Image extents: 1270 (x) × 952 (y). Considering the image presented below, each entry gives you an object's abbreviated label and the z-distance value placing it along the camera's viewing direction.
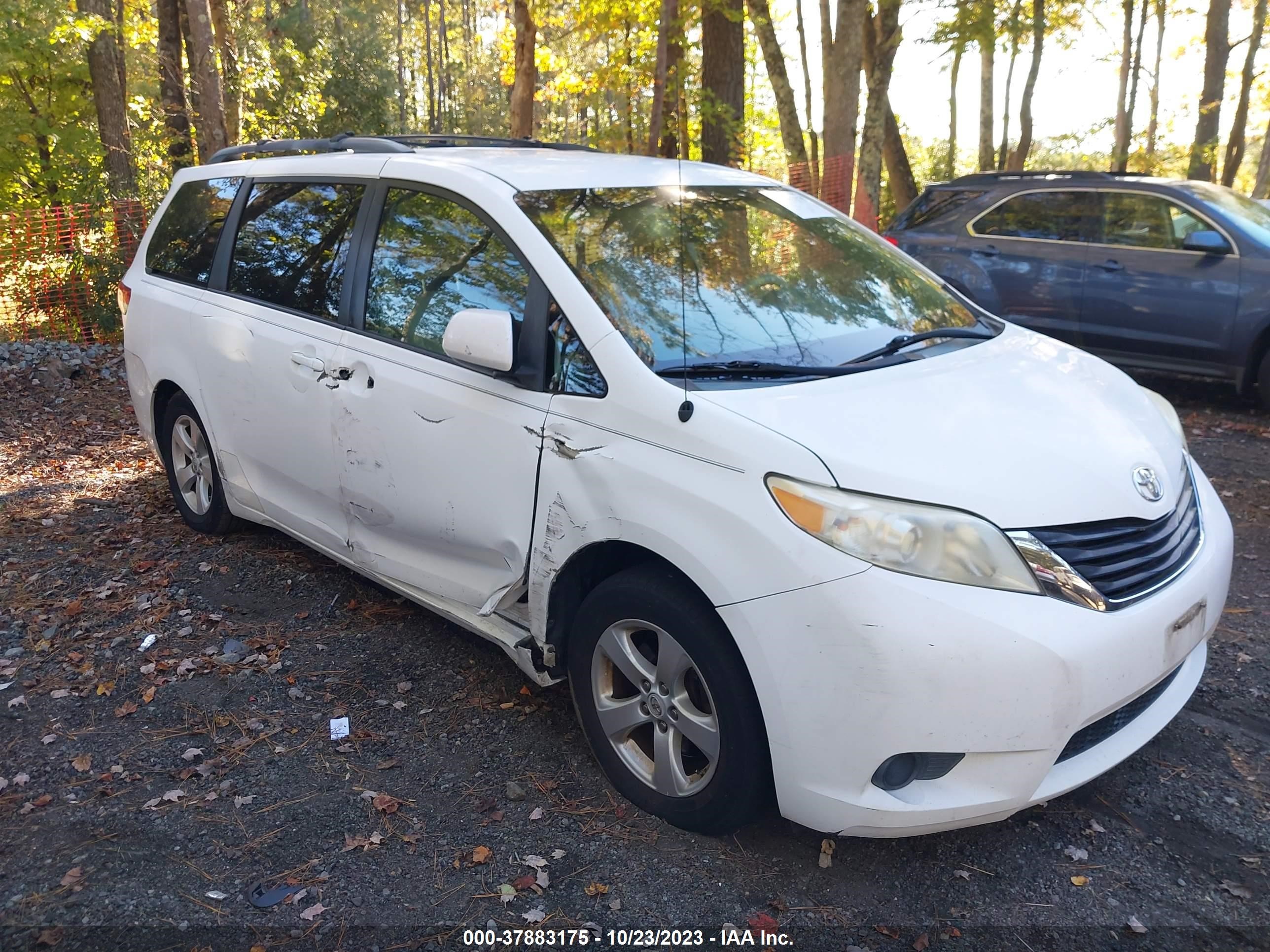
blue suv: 7.67
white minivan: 2.54
